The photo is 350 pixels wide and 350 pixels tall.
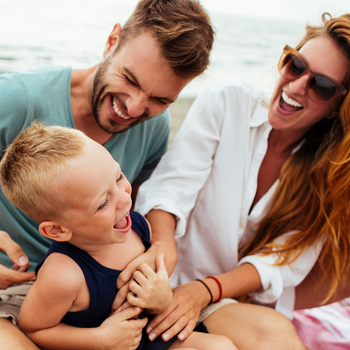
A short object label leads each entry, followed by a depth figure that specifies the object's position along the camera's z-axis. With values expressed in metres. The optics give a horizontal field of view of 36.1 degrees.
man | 0.91
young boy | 0.75
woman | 0.98
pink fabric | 1.08
